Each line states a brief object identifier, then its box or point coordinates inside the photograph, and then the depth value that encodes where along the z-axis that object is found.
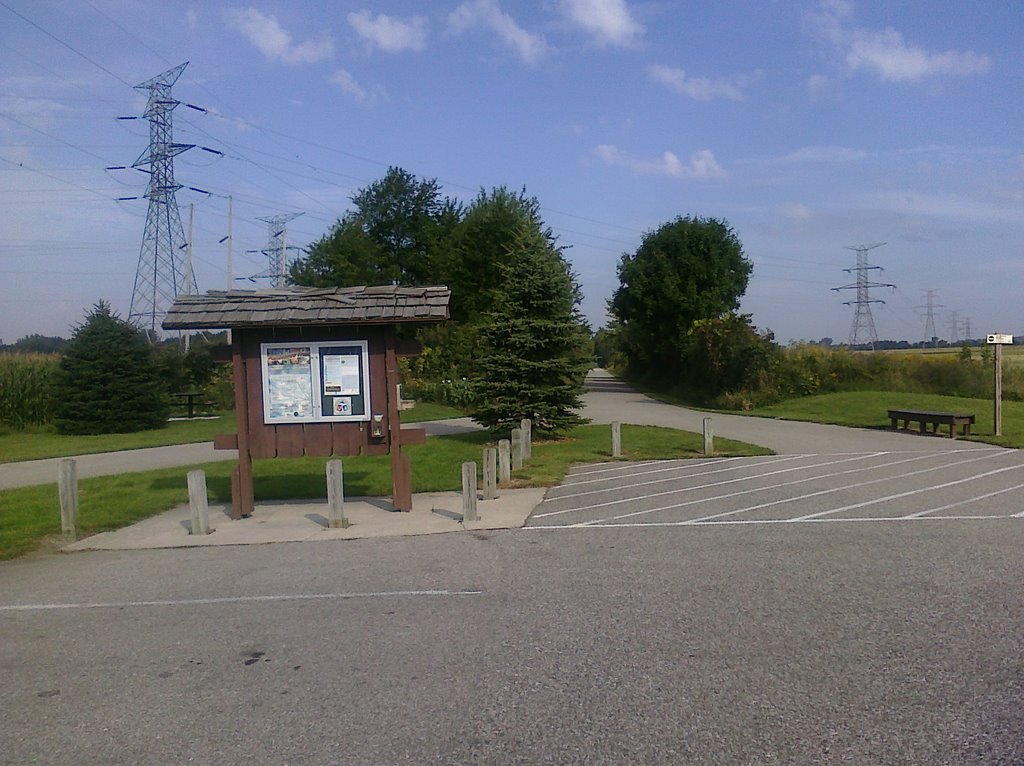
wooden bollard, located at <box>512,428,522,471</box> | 16.66
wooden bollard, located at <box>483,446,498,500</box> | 13.27
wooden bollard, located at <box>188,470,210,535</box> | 10.91
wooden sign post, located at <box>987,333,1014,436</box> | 20.28
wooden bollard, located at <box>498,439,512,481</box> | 14.77
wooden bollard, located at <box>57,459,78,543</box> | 10.79
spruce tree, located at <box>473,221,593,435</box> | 21.80
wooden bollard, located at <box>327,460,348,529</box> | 11.09
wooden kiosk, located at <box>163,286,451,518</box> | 12.02
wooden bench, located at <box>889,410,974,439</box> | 21.16
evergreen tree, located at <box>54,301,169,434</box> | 28.72
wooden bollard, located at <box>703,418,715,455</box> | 18.56
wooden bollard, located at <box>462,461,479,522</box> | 11.10
